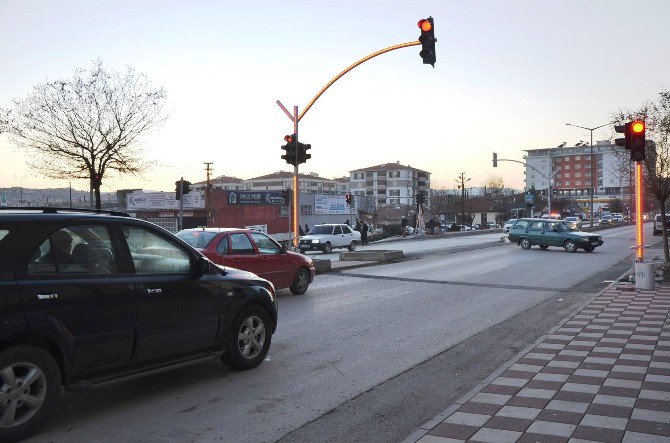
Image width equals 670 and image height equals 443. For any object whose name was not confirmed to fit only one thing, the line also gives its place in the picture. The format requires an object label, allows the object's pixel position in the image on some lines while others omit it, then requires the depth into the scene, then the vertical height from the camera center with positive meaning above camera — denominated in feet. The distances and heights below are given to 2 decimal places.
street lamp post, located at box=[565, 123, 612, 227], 173.27 +17.52
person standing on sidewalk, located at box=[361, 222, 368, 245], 140.87 -6.13
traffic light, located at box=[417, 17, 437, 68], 48.57 +13.24
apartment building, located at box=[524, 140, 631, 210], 552.00 +31.47
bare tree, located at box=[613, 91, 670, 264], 55.26 +4.63
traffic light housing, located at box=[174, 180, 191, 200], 71.56 +2.94
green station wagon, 94.61 -5.02
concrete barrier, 78.18 -6.13
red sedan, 38.04 -2.91
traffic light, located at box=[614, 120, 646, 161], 41.14 +4.35
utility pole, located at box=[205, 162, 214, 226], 185.88 +2.72
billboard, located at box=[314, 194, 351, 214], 240.12 +1.74
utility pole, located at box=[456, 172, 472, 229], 310.04 +14.86
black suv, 14.85 -2.62
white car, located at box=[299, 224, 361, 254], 114.21 -5.58
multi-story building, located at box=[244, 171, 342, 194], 513.04 +24.39
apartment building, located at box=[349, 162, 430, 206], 505.66 +21.79
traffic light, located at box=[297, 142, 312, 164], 61.31 +5.71
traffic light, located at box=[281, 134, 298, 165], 61.26 +5.93
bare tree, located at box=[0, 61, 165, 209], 93.09 +12.54
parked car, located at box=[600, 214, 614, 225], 258.12 -7.32
